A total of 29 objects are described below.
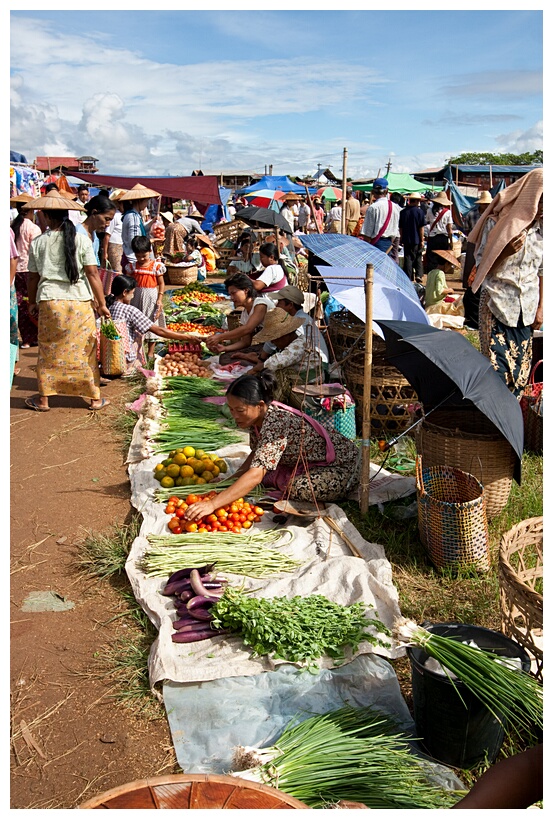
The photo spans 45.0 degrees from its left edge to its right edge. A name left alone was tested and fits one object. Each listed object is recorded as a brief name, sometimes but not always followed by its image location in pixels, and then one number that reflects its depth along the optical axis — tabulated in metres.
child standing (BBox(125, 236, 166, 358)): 8.19
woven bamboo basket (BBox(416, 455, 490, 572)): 3.67
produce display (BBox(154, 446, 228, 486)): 4.90
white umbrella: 5.54
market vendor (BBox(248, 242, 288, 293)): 7.86
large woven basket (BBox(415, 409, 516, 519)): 4.05
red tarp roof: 12.05
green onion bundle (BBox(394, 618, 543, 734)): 2.37
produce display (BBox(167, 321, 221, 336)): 9.19
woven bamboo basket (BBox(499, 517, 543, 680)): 2.61
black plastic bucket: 2.47
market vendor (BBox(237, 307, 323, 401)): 5.86
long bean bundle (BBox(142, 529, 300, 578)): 3.79
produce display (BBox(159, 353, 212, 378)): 7.56
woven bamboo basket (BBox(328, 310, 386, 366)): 6.11
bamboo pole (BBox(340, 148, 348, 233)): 9.62
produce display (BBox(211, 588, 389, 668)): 3.04
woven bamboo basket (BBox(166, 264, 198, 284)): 14.03
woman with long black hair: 6.08
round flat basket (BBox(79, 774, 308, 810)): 1.93
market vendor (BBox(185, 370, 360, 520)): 4.18
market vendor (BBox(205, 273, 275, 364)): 7.30
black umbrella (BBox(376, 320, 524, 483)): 3.73
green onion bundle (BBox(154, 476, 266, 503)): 4.72
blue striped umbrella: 6.05
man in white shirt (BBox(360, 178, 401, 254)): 10.68
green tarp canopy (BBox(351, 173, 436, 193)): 20.67
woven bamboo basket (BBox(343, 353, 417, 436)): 5.68
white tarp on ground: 3.06
